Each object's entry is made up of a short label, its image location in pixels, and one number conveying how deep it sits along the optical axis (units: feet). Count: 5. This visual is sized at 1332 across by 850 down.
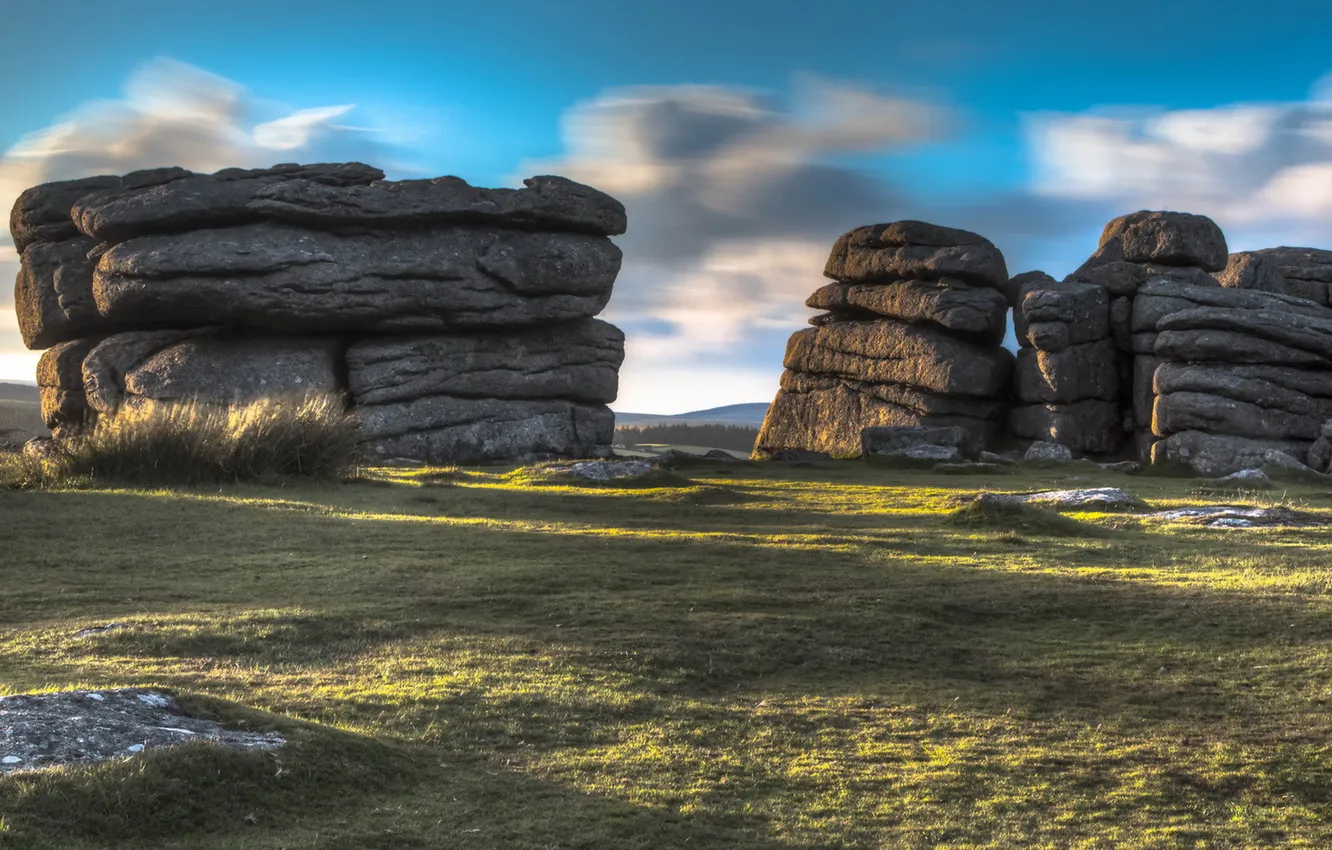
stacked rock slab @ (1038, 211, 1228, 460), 133.90
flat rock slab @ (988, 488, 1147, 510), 73.51
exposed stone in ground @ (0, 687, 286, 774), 20.17
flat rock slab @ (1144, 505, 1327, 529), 64.44
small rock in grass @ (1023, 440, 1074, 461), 127.24
